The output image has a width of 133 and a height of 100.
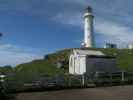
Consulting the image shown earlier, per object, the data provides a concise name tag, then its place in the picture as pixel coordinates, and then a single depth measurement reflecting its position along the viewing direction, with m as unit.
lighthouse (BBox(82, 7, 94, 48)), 29.74
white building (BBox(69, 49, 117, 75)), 14.15
